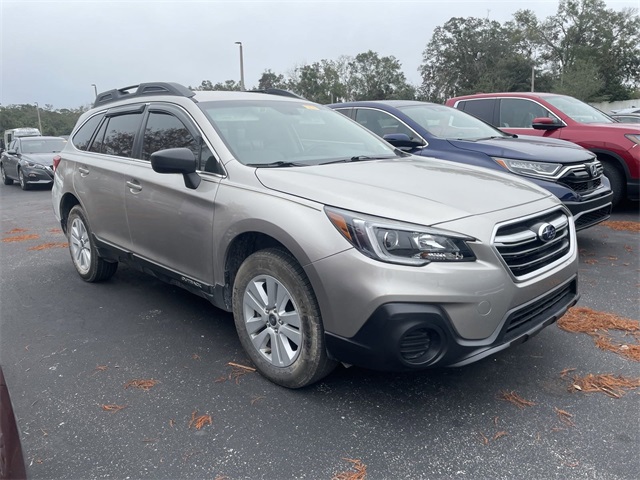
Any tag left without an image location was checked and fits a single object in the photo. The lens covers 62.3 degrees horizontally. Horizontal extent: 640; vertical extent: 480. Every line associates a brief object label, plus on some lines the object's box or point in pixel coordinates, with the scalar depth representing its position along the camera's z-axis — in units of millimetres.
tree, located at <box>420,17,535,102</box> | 52938
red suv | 7148
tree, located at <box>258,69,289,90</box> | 54222
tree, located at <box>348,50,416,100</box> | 58250
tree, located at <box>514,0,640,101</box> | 52688
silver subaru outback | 2512
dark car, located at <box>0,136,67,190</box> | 15656
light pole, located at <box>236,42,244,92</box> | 28820
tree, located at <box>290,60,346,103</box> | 54344
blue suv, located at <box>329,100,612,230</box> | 5199
